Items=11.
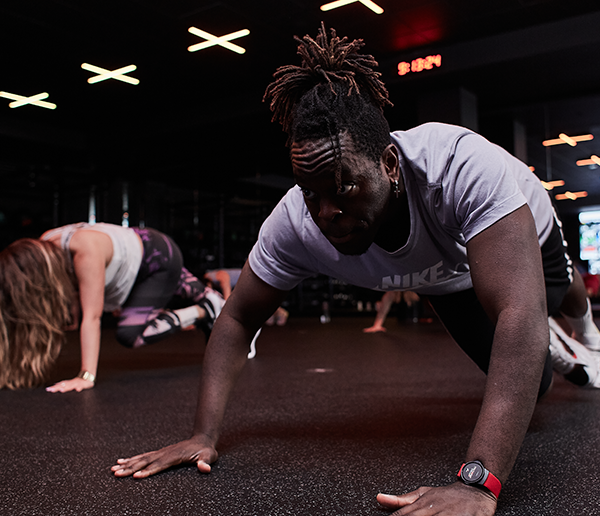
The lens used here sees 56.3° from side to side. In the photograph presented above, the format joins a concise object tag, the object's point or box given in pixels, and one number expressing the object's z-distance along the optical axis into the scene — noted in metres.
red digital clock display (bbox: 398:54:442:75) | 4.31
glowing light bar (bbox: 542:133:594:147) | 6.21
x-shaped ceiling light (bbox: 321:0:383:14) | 3.54
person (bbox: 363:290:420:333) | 4.74
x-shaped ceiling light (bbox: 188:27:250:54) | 3.99
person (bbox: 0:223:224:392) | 1.97
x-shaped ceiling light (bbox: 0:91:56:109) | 5.18
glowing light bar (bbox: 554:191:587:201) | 9.41
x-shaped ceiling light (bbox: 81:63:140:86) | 4.57
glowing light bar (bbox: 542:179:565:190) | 8.30
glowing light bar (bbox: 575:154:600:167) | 7.30
